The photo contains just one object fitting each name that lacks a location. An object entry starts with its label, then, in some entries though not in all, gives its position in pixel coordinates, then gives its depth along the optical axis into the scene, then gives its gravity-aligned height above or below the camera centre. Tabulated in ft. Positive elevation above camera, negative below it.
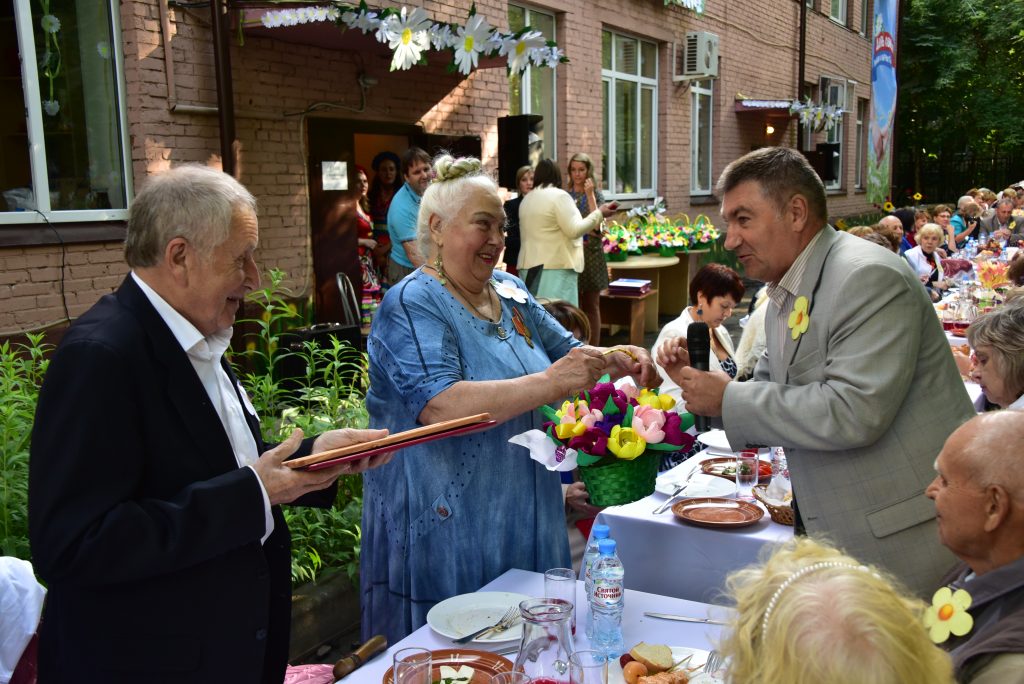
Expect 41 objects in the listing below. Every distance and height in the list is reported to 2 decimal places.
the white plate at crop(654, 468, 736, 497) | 11.28 -3.76
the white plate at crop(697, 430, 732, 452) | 13.53 -3.77
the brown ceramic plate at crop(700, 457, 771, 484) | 11.19 -3.77
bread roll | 6.51 -3.42
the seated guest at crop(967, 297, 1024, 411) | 10.78 -1.97
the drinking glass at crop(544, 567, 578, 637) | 7.18 -3.15
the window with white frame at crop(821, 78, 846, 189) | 69.92 +7.50
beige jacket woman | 26.68 -0.84
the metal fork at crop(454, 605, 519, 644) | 7.06 -3.46
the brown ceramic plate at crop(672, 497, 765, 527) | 10.08 -3.73
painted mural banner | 55.83 +6.33
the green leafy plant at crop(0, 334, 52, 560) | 11.66 -3.51
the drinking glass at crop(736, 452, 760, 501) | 10.61 -3.29
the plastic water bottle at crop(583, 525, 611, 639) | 7.31 -3.17
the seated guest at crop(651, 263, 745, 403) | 16.92 -2.06
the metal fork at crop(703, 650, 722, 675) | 6.40 -3.42
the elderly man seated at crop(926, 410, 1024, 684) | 6.04 -2.27
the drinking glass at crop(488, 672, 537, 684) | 5.48 -2.99
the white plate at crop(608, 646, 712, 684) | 6.56 -3.52
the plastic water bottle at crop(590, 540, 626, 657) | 7.01 -3.32
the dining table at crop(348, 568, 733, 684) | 6.89 -3.60
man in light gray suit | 7.41 -1.65
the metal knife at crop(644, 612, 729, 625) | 7.38 -3.57
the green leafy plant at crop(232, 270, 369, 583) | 14.19 -4.04
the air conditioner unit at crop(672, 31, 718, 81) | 47.93 +7.80
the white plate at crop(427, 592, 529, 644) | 7.06 -3.49
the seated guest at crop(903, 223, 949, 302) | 31.71 -2.25
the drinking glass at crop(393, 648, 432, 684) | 5.59 -2.97
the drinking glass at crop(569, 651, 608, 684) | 5.94 -3.22
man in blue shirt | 24.77 +0.07
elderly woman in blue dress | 8.38 -2.10
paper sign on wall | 27.96 +0.95
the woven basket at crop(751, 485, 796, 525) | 10.17 -3.64
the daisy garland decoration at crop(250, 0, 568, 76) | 22.44 +4.80
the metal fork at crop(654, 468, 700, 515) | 10.66 -3.75
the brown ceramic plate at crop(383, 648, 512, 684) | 6.44 -3.47
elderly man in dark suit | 5.28 -1.73
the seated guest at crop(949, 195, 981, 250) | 47.24 -1.16
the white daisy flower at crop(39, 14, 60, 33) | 20.72 +4.40
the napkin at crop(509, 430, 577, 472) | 7.81 -2.27
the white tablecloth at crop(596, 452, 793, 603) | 9.89 -4.06
